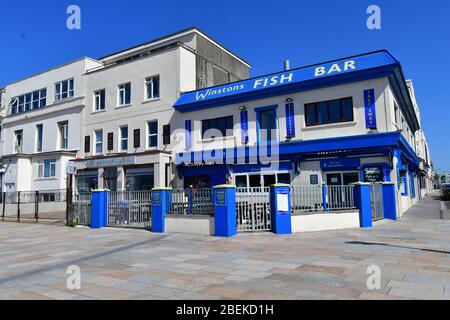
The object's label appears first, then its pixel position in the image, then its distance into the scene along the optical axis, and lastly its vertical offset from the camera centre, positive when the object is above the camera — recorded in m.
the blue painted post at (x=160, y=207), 13.81 -0.59
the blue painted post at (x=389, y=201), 15.35 -0.63
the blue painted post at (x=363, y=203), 13.59 -0.60
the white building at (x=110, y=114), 24.11 +6.46
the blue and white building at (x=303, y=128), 17.02 +3.40
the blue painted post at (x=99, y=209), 16.11 -0.72
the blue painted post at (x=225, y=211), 12.12 -0.71
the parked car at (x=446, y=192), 30.94 -0.62
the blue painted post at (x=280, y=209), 12.23 -0.69
